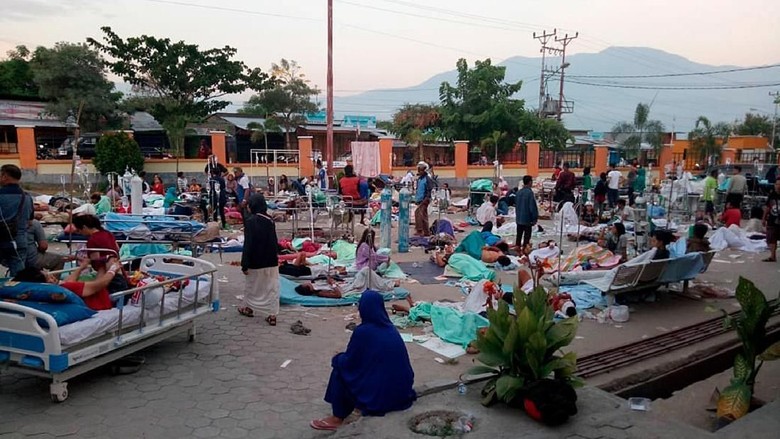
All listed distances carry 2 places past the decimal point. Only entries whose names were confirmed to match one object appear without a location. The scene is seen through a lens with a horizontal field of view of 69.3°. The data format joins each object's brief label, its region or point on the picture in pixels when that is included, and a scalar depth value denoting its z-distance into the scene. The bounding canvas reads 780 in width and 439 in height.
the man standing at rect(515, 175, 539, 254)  11.63
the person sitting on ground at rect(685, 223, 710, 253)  9.59
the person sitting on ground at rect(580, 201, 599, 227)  16.68
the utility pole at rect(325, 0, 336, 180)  24.19
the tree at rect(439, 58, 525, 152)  31.36
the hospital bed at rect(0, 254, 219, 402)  4.59
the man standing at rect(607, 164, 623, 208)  18.16
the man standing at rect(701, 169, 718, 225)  17.11
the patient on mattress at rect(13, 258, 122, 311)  5.16
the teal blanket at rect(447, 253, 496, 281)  9.93
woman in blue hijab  4.36
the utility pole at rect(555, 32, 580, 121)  44.20
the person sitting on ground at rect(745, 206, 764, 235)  14.31
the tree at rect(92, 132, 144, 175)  22.00
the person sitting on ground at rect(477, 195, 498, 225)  15.30
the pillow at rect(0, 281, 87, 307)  4.84
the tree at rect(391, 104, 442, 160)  32.16
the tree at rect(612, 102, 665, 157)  41.03
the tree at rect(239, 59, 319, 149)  33.50
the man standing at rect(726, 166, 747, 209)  15.83
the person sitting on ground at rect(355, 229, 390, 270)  9.09
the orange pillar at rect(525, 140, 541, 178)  29.42
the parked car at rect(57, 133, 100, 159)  26.67
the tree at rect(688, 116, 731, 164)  34.94
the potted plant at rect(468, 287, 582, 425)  4.30
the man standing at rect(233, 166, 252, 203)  16.67
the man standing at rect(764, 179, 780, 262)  11.57
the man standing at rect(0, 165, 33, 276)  6.26
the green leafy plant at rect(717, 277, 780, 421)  5.25
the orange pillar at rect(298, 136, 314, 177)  25.70
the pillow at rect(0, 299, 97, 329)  4.75
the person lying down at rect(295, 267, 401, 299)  8.49
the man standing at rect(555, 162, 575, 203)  17.25
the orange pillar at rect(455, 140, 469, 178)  27.91
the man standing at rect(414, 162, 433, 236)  13.77
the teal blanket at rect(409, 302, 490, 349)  6.75
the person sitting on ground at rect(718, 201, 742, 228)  14.00
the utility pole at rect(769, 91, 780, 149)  42.12
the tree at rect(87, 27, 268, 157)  26.48
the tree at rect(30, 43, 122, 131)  27.84
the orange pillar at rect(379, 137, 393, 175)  27.14
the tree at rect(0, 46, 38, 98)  31.31
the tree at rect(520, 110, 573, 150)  31.27
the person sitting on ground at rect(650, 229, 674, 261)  8.30
